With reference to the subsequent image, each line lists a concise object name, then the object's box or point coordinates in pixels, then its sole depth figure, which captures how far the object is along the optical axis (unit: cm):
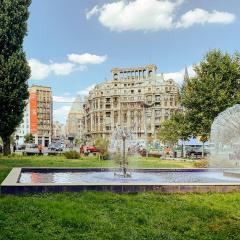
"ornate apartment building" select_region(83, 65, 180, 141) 8189
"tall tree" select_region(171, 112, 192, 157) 2428
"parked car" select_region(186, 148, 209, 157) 3138
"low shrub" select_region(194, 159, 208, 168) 1582
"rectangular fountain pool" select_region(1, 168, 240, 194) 684
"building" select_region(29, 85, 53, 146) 9490
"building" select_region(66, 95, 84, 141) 11432
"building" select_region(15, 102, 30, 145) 9607
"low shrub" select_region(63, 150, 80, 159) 2258
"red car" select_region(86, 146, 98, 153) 3183
